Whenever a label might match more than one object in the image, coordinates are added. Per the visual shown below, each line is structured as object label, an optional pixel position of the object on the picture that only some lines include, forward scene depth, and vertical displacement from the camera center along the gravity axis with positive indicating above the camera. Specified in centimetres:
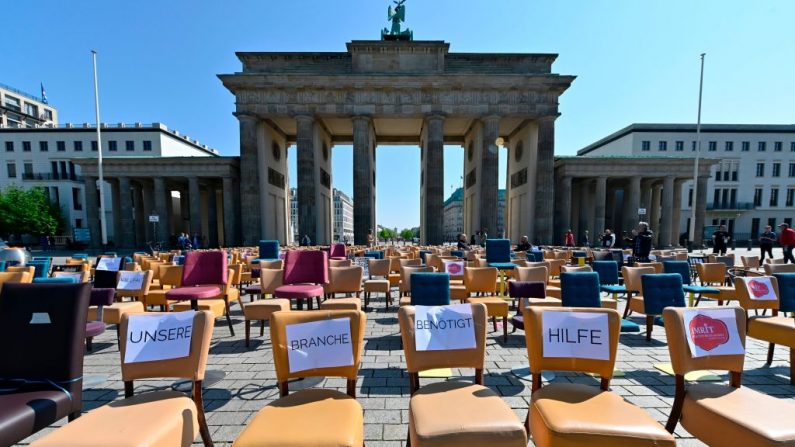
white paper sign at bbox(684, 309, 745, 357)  247 -100
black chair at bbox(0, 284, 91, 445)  227 -100
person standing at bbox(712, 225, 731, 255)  1505 -149
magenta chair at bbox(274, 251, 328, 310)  553 -107
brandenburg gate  2480 +848
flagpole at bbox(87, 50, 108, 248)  1945 +108
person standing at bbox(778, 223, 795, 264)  1062 -102
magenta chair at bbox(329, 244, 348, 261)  1041 -140
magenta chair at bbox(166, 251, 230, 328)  515 -105
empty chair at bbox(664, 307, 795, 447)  193 -137
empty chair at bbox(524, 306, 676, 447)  189 -138
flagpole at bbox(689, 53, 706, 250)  2149 +113
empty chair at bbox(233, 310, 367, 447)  182 -136
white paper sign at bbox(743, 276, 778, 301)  474 -122
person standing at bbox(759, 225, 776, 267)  1263 -122
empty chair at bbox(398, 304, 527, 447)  187 -137
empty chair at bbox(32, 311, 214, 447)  176 -132
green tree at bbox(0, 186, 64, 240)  3266 -32
